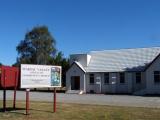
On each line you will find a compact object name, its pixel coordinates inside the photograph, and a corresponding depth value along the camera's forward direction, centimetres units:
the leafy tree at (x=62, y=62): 3410
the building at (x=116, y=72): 2581
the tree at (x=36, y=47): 4122
